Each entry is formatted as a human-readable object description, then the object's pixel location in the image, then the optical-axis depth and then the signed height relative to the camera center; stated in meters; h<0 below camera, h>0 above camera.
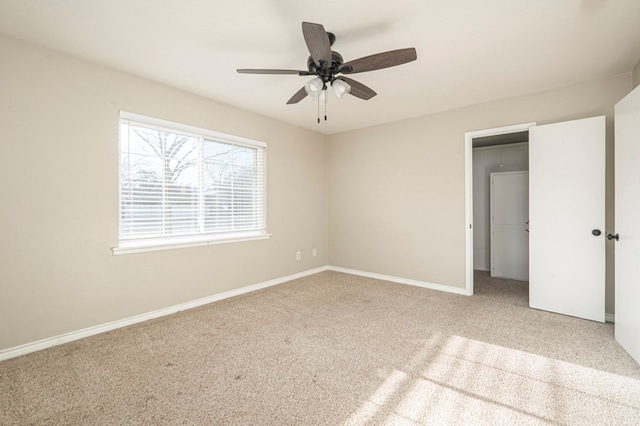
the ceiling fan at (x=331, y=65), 1.81 +1.09
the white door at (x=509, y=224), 4.74 -0.18
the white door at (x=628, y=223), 2.12 -0.07
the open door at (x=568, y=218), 2.89 -0.04
